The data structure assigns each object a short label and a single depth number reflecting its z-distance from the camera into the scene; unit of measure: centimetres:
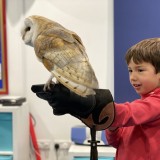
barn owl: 169
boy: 175
